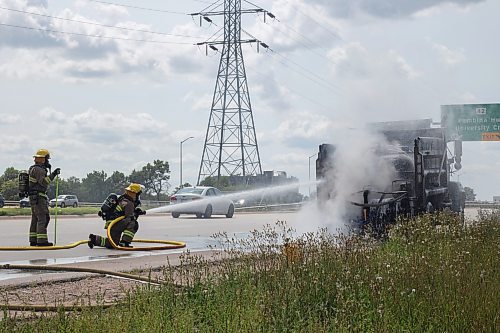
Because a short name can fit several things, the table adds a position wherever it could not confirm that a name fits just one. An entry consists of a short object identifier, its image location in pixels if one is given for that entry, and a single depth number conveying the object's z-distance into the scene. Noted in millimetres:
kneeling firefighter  15945
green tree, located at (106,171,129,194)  95188
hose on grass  6527
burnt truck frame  17047
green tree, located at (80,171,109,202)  96688
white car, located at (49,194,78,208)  73312
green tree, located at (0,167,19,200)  76812
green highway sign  44844
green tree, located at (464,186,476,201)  70344
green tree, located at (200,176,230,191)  69794
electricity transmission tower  57688
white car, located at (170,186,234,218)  35000
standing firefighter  15477
